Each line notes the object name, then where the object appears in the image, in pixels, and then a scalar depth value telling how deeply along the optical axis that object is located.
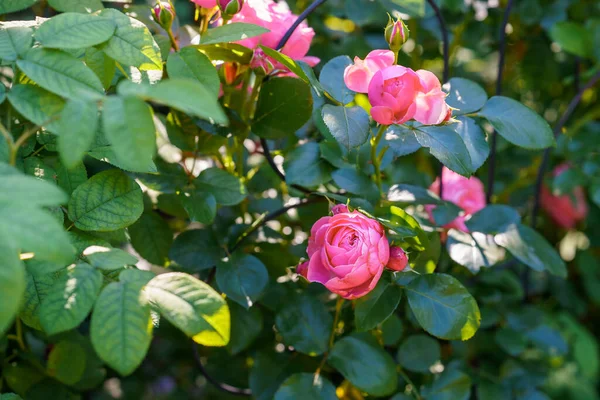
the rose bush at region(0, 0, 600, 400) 0.46
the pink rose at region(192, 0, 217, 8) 0.64
